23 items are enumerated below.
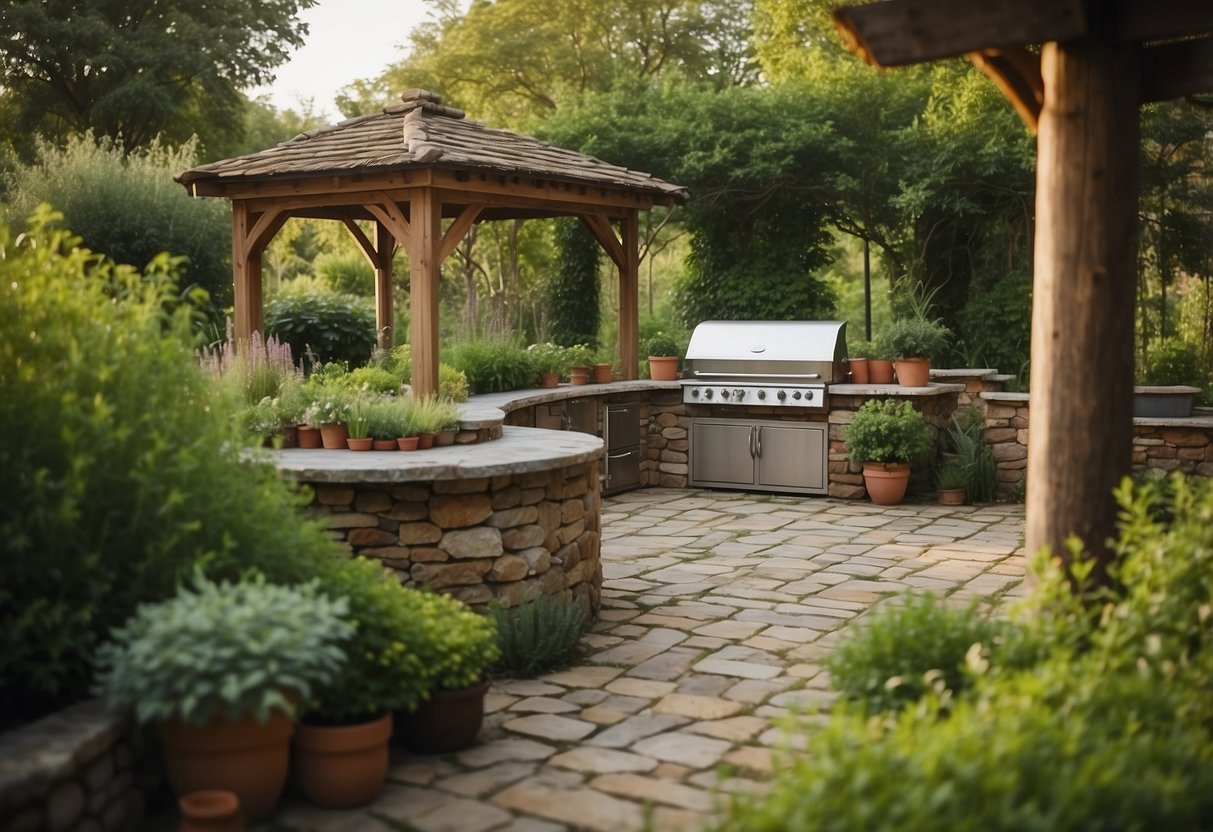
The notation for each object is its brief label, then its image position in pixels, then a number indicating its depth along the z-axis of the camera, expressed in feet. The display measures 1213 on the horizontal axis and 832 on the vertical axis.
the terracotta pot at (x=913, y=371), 33.78
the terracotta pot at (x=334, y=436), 20.68
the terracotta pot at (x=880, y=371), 34.86
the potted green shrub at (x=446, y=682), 13.42
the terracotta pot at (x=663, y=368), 36.24
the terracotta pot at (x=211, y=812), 10.61
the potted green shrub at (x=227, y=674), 10.80
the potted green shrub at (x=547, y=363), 32.81
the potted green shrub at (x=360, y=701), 12.16
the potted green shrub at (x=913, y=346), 33.91
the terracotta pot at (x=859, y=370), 34.95
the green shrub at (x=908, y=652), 12.67
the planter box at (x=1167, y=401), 30.83
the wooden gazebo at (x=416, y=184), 24.63
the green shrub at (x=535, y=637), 17.08
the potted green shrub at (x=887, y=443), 32.07
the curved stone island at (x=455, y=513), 17.43
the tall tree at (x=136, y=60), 65.16
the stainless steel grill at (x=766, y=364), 33.37
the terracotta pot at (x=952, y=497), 32.76
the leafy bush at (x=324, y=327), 29.22
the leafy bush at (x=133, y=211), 43.14
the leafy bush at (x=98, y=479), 11.55
